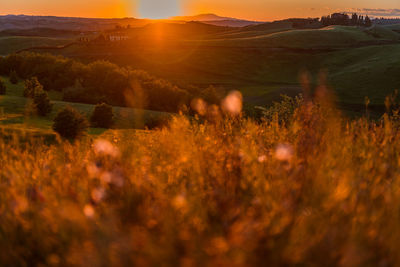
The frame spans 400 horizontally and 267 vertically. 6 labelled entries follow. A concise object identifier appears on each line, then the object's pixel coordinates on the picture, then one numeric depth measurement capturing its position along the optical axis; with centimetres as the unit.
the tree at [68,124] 2114
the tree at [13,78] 5544
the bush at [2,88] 4342
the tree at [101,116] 3111
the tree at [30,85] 4295
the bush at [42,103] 3017
